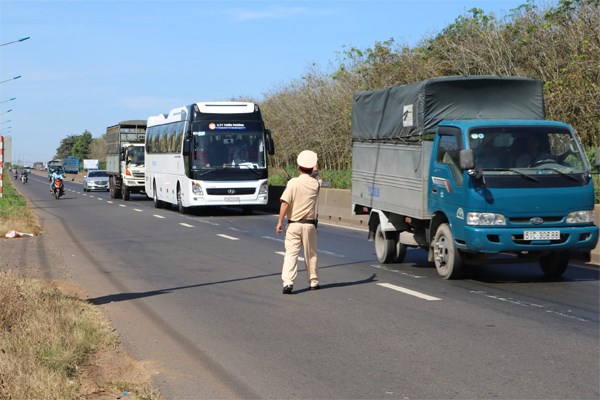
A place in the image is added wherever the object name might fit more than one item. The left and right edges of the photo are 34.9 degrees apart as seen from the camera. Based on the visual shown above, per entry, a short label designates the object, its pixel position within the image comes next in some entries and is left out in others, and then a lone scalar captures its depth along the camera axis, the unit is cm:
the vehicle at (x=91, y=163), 15629
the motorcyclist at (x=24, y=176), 9568
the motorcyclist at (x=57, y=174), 4884
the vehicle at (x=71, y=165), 14575
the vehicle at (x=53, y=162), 13271
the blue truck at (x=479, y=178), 1235
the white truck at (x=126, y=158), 4659
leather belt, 1176
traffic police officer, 1166
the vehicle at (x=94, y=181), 6581
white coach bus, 3117
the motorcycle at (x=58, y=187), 4947
